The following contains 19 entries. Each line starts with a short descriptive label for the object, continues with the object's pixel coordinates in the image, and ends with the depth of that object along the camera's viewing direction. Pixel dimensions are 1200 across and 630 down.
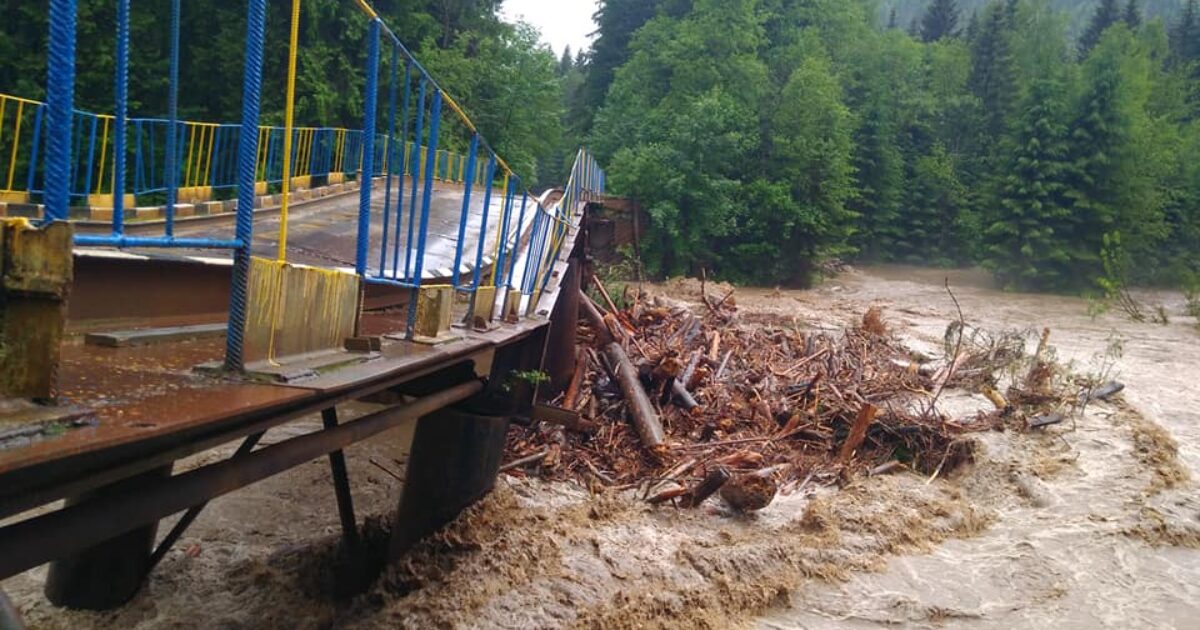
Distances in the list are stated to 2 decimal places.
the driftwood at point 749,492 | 8.86
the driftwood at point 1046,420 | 11.73
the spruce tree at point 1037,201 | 33.75
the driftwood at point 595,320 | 13.10
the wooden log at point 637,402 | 10.39
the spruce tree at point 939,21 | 66.88
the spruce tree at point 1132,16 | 59.56
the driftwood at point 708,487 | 8.86
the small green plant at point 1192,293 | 23.58
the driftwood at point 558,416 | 9.27
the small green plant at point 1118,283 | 24.75
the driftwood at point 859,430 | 10.82
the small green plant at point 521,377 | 8.10
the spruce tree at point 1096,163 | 33.47
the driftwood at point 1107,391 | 13.41
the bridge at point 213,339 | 2.32
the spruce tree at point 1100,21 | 59.75
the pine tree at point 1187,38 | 55.03
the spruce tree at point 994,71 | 48.75
